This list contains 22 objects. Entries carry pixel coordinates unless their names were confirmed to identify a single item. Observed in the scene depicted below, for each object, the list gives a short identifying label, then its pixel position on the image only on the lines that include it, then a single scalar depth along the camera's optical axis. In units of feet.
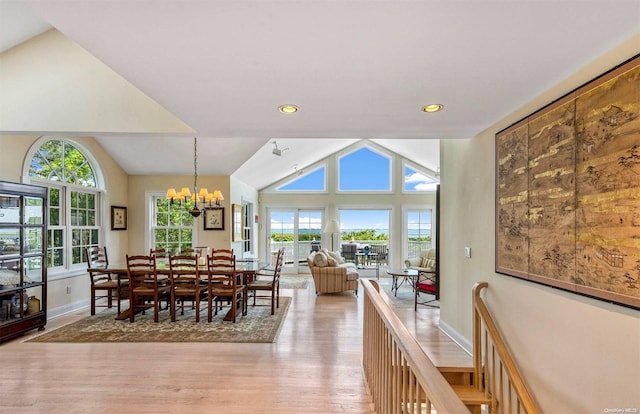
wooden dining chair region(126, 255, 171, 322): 14.71
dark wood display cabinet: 12.41
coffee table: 19.09
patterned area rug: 12.70
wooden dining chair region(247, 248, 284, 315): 16.13
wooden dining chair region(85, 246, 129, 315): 15.55
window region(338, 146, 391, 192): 30.55
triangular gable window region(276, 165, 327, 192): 30.71
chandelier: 16.12
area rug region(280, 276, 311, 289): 23.98
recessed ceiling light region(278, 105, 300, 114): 8.26
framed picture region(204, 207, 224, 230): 22.45
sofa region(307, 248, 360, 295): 21.03
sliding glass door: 30.55
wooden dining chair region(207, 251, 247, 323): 14.55
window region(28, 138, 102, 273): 16.22
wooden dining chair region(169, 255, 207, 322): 14.78
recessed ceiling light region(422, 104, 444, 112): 8.11
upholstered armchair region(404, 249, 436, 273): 23.78
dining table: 15.05
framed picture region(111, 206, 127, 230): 20.84
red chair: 17.61
